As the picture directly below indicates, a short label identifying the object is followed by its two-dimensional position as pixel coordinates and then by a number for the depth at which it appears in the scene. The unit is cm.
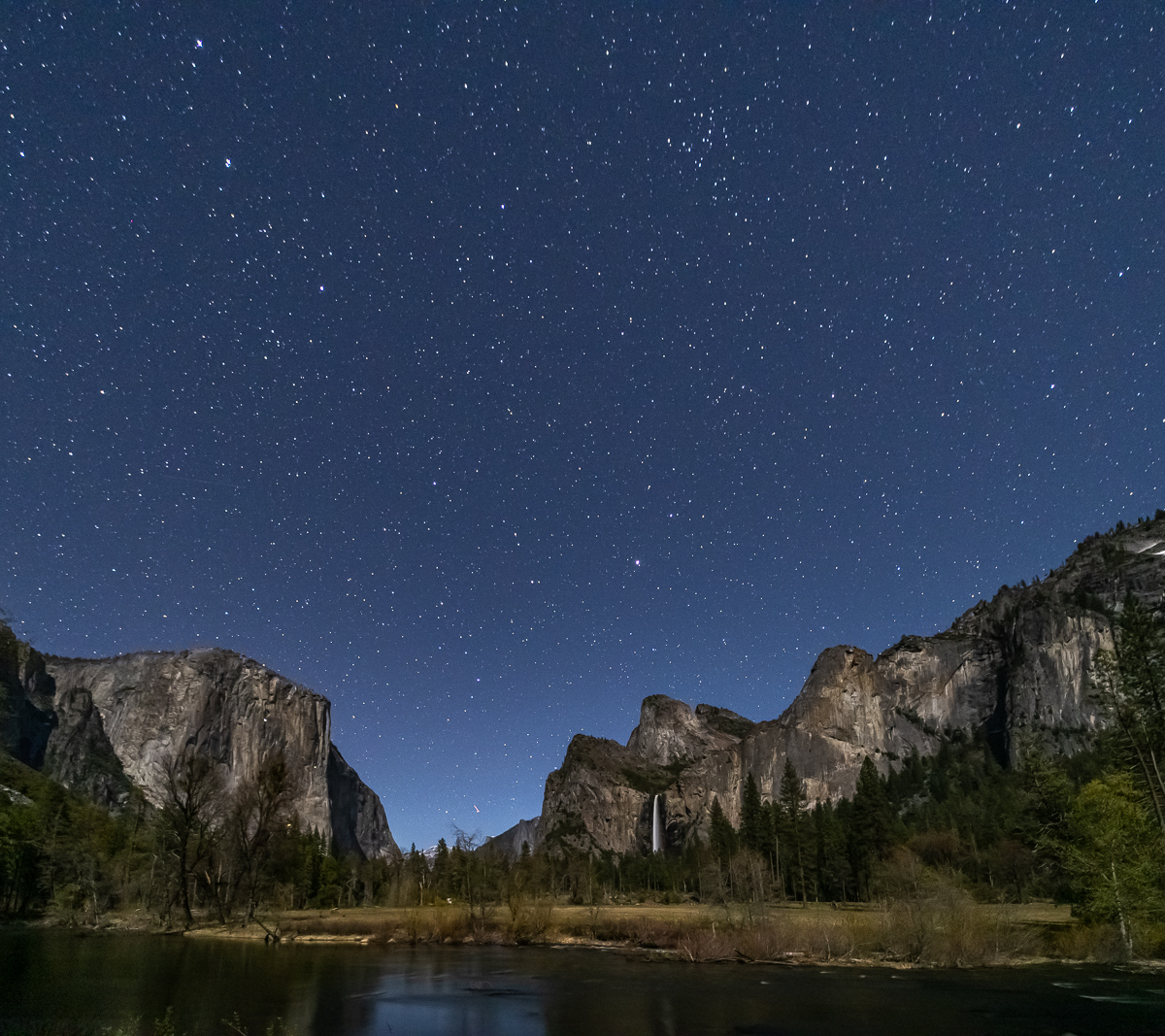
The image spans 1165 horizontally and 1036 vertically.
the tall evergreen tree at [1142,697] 4253
